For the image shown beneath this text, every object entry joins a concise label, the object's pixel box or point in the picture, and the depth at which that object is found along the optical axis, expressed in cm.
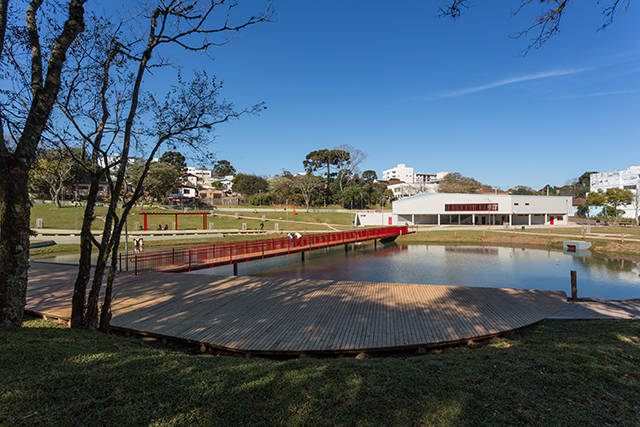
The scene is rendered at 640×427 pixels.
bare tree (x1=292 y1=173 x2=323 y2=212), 6550
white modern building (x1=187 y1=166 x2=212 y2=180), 11969
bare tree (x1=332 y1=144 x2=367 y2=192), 7619
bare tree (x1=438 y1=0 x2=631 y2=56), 495
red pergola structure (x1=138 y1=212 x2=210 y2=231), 3475
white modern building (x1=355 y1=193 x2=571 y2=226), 5003
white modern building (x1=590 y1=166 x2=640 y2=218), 7538
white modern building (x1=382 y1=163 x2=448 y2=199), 13875
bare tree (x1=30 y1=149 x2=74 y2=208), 738
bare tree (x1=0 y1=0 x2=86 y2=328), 570
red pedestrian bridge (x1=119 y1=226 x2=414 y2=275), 1413
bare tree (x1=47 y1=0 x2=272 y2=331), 665
